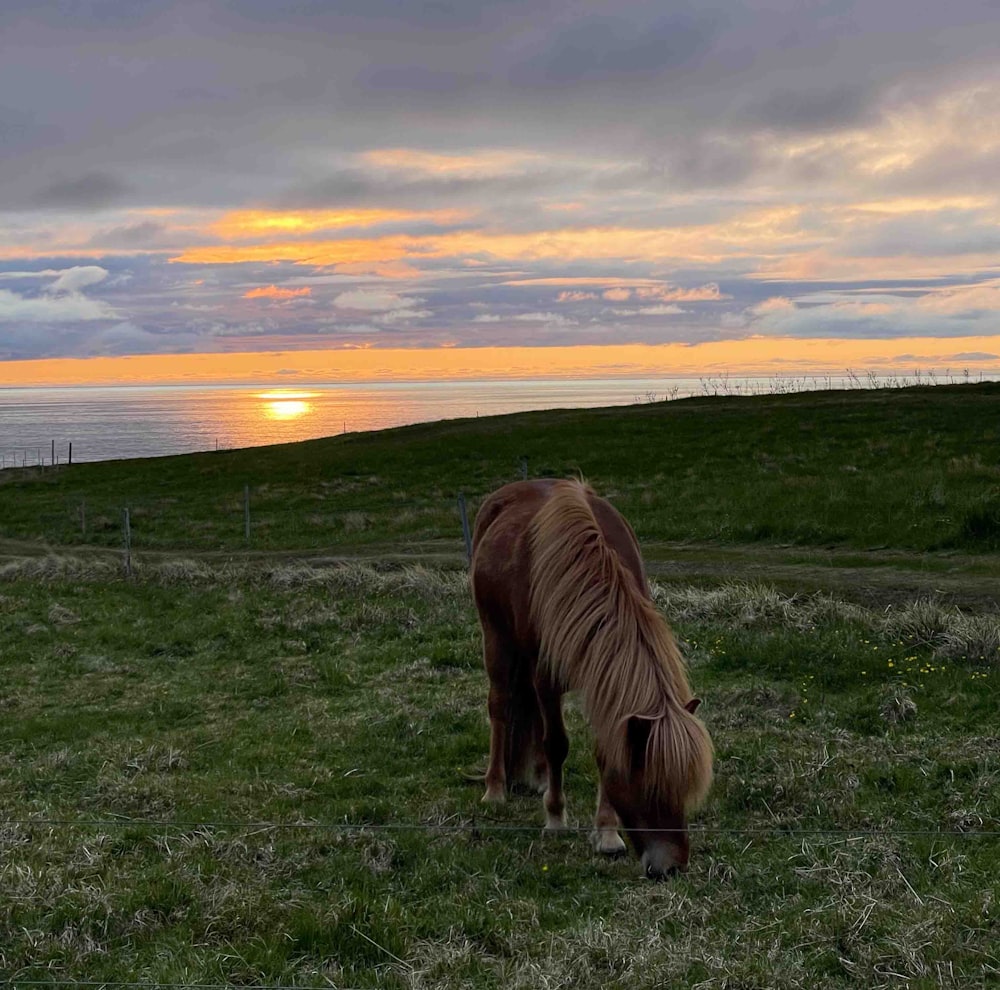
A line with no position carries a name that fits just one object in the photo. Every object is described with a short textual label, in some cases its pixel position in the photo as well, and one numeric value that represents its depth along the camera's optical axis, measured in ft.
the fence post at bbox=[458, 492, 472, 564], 54.24
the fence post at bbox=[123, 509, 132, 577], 57.15
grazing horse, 15.61
